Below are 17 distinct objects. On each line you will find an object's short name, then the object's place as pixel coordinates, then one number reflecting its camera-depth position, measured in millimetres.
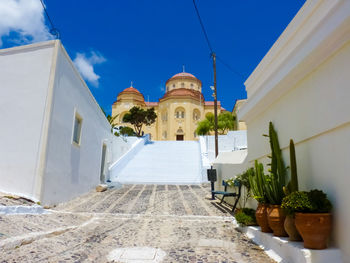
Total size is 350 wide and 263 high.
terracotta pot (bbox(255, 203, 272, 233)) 3986
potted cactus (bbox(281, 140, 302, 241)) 3234
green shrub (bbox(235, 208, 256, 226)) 4727
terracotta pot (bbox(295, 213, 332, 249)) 2836
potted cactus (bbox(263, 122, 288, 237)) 3596
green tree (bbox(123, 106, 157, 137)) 32469
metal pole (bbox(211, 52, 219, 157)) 15344
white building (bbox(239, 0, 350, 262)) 2846
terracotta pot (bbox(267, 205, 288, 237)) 3568
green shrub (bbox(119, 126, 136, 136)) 34034
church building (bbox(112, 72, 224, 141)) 40656
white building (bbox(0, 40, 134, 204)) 6402
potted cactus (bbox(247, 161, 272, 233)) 4004
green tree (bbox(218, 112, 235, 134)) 31250
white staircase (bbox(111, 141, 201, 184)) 15148
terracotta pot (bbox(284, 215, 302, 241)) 3230
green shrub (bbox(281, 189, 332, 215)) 2924
